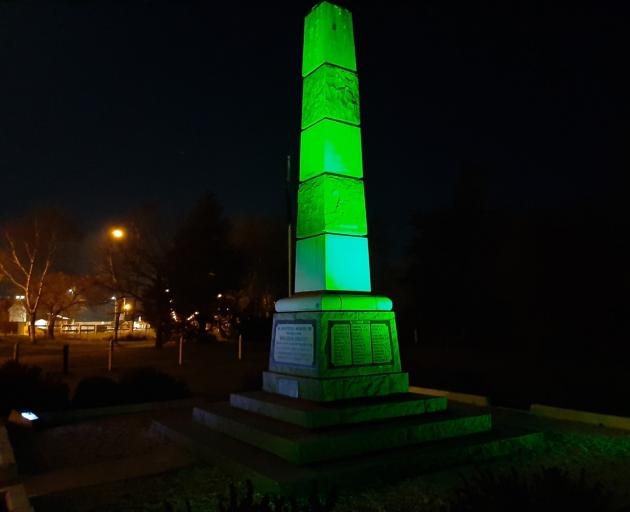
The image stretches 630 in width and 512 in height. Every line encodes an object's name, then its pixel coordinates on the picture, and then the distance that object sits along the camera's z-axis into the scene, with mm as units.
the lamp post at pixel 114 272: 29281
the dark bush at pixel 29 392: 8844
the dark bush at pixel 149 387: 9820
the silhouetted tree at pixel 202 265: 28922
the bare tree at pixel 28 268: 31469
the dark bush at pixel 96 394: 9242
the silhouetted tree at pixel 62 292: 35000
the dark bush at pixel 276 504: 2912
